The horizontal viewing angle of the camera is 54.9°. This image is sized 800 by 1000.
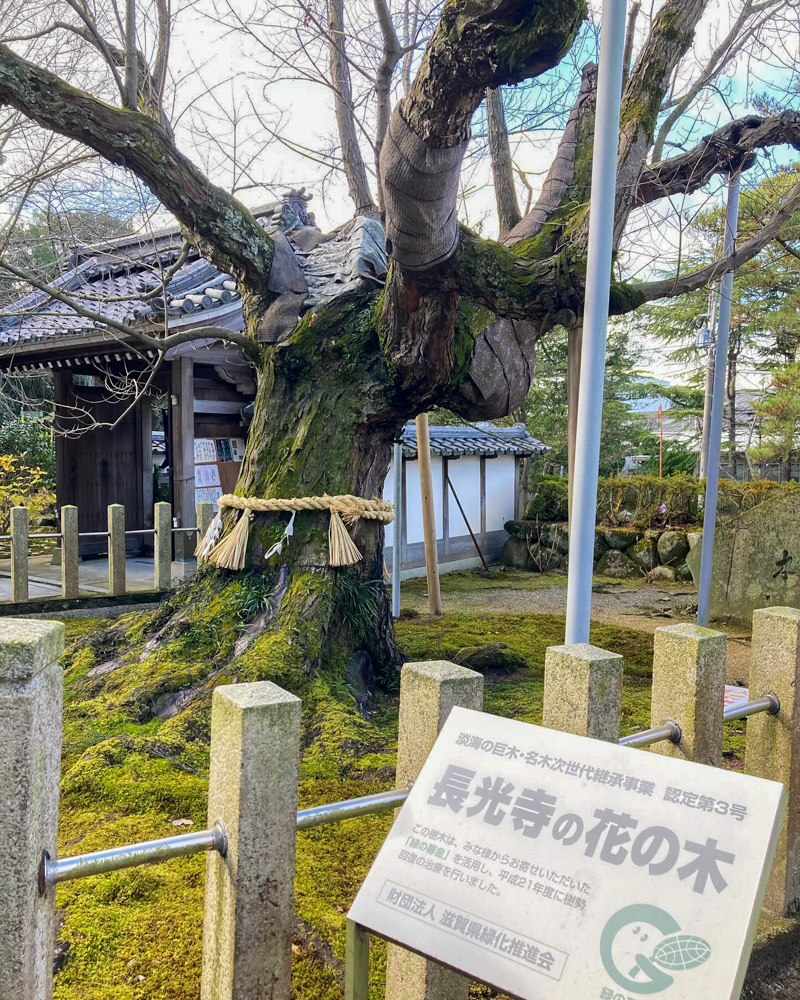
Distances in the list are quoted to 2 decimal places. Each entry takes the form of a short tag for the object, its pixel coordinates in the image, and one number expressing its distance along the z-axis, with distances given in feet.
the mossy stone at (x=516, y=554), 45.42
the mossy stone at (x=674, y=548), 40.63
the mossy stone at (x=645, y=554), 41.42
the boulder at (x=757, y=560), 24.93
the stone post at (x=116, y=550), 24.57
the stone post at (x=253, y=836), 4.77
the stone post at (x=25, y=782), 4.01
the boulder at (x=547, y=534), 44.62
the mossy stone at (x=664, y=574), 39.96
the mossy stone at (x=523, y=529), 45.42
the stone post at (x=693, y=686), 6.80
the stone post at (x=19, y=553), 23.17
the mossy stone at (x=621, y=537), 42.68
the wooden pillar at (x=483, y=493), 46.42
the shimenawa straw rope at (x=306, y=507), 14.76
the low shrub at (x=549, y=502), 46.29
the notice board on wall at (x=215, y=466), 31.63
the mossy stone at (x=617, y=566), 41.93
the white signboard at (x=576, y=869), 4.08
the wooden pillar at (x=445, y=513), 43.19
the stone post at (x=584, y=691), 5.91
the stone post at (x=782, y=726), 7.57
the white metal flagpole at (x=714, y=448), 18.58
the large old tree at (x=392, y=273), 11.16
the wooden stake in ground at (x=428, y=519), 24.97
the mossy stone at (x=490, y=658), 17.75
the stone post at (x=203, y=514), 25.09
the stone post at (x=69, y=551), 24.00
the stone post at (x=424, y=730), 5.38
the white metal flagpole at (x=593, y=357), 9.58
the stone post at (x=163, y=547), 24.71
